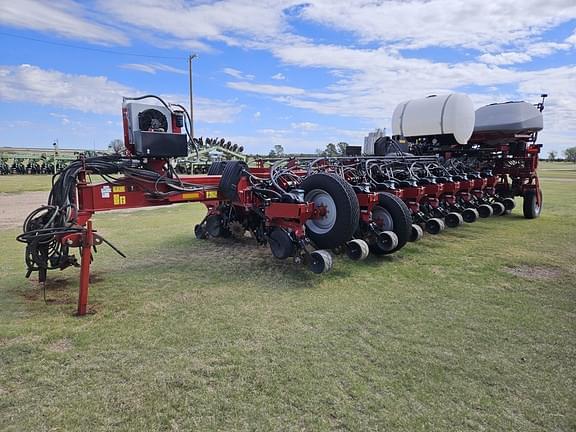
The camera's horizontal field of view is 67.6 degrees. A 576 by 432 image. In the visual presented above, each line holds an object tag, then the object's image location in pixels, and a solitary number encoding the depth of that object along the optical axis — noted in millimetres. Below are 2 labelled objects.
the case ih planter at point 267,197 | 3932
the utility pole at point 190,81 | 26191
